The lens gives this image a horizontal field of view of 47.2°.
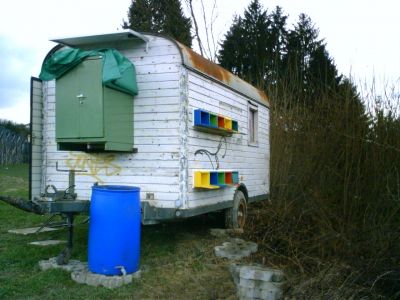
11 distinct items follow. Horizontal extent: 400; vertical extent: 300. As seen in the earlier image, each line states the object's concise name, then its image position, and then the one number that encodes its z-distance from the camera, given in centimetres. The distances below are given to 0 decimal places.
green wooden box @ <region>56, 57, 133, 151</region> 578
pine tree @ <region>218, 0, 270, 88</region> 2459
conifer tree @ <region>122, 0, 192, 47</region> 2580
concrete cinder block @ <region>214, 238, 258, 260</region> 618
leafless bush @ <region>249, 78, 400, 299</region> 454
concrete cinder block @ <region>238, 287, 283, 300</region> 461
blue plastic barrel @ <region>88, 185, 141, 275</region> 533
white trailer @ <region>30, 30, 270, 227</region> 614
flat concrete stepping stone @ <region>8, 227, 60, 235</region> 827
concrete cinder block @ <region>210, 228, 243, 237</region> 757
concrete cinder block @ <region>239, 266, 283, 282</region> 463
